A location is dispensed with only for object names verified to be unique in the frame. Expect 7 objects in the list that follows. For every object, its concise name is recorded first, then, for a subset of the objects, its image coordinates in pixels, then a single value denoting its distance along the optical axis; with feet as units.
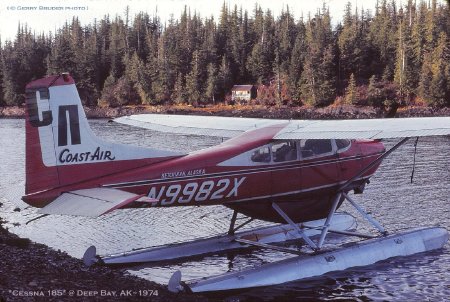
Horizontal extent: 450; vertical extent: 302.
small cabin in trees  277.03
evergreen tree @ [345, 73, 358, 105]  241.14
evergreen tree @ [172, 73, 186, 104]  293.02
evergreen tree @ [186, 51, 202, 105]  287.07
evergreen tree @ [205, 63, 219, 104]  280.51
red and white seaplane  29.45
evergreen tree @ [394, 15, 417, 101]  242.37
